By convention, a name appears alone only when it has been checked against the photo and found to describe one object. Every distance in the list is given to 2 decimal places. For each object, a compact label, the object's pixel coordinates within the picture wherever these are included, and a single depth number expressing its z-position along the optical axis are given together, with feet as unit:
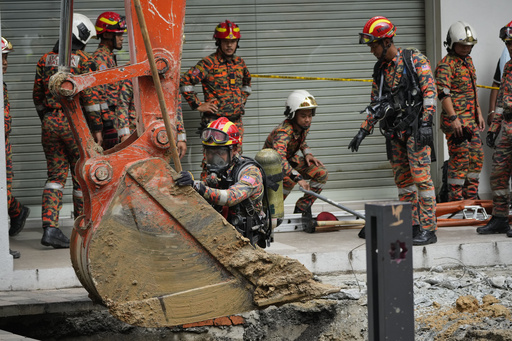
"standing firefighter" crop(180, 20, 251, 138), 57.57
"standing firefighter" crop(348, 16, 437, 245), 48.21
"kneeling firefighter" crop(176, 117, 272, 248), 37.68
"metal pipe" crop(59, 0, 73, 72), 29.68
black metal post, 21.42
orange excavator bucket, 29.07
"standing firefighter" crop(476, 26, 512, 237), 52.54
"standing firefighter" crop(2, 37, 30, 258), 47.57
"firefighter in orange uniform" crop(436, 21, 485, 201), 59.00
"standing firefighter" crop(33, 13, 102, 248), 47.55
